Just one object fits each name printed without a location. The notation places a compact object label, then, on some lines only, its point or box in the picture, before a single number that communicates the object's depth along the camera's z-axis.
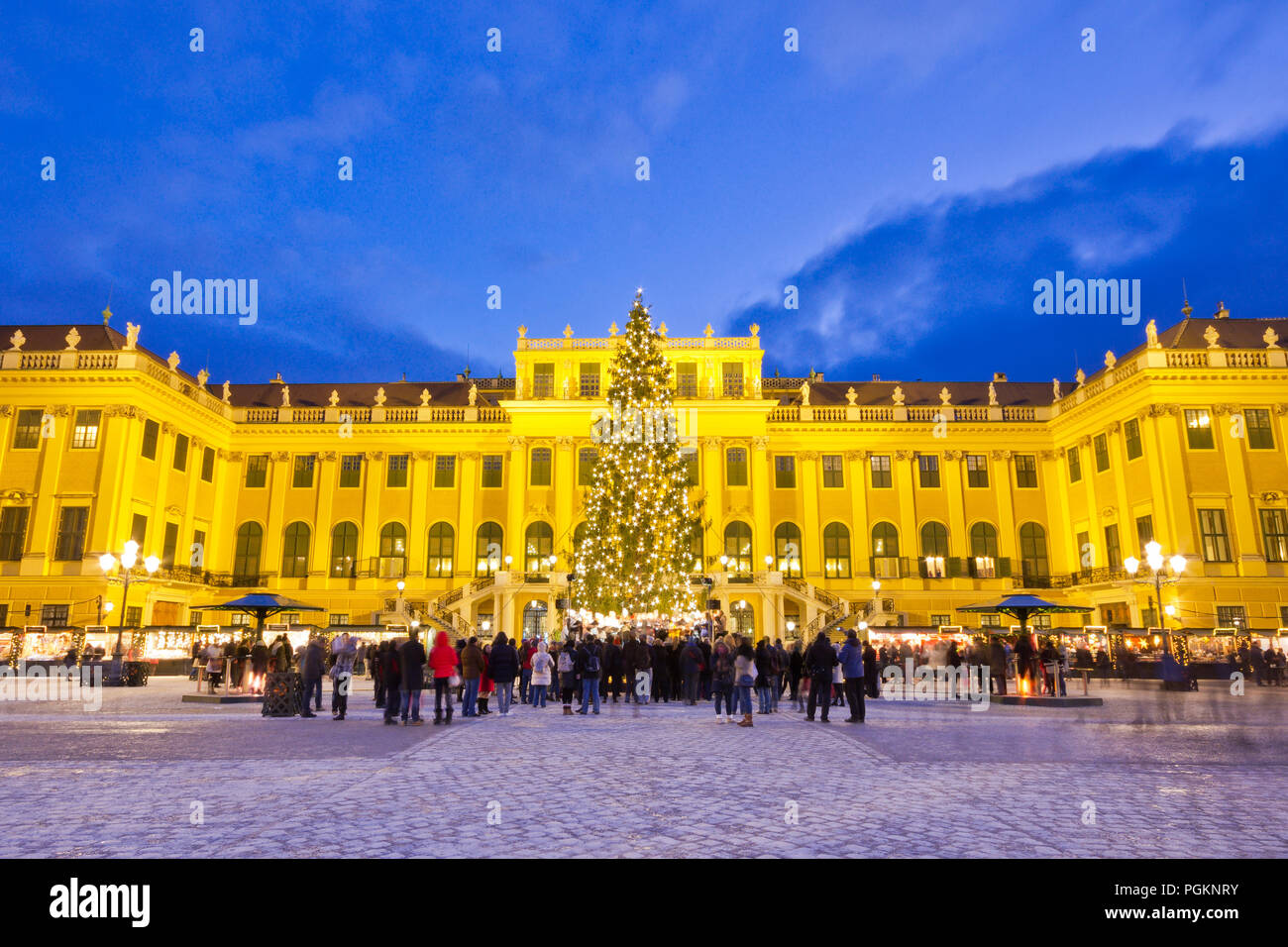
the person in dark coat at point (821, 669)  15.54
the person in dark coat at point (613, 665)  20.20
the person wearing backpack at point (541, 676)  19.00
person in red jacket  15.10
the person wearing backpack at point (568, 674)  17.98
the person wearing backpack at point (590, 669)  17.14
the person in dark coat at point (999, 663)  20.41
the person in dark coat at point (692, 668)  19.69
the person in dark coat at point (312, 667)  15.98
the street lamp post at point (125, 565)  25.33
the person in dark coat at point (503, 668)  16.86
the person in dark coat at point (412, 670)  14.48
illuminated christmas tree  29.22
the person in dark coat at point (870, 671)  20.52
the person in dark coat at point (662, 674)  21.09
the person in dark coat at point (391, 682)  14.64
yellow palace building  36.91
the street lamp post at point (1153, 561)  23.22
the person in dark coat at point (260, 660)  20.53
